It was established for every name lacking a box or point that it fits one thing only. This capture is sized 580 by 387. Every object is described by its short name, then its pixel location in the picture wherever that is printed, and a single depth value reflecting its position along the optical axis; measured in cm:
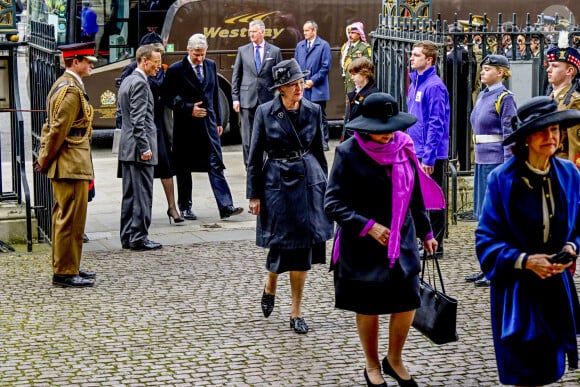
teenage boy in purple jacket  935
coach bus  1734
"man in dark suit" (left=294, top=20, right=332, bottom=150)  1609
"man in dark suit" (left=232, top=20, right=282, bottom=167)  1409
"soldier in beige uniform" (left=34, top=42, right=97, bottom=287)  886
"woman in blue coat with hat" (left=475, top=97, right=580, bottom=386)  535
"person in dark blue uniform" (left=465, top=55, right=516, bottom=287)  905
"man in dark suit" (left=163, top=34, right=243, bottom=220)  1188
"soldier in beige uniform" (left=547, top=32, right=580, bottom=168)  848
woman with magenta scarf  623
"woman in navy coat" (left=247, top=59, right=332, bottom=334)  770
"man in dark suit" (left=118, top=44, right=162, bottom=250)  1030
